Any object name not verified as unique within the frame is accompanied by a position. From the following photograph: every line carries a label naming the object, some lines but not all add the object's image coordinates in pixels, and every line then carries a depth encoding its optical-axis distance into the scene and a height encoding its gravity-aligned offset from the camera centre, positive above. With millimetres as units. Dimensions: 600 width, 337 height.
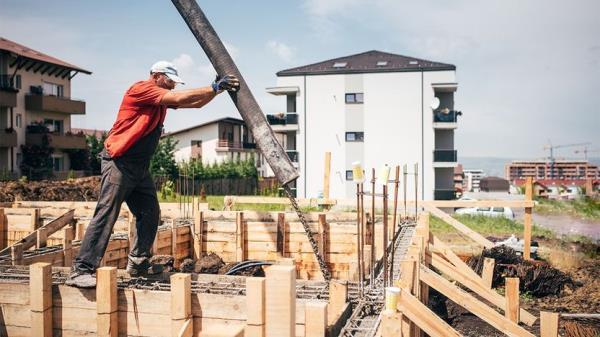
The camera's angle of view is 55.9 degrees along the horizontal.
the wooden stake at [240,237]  10578 -1300
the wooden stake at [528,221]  12862 -1231
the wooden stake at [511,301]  7125 -1704
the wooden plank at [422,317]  4730 -1262
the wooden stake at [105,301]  4430 -1038
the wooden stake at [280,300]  3055 -718
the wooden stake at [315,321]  3619 -980
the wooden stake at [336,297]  4707 -1077
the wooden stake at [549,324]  5898 -1649
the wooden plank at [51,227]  7597 -887
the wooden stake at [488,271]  9188 -1693
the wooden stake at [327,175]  12773 -165
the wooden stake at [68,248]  7637 -1075
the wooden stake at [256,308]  3199 -794
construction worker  4668 +211
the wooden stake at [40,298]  4520 -1035
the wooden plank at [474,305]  5906 -1470
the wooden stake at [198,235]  10891 -1275
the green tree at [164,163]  42406 +459
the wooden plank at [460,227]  12867 -1360
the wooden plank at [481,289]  7723 -1669
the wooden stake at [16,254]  6872 -1038
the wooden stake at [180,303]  4234 -1011
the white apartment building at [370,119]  34000 +3034
